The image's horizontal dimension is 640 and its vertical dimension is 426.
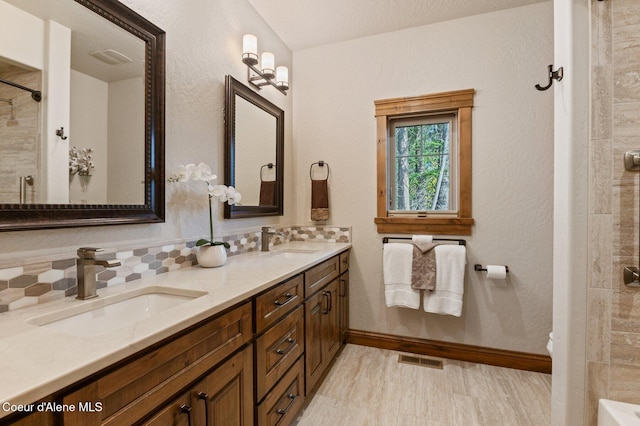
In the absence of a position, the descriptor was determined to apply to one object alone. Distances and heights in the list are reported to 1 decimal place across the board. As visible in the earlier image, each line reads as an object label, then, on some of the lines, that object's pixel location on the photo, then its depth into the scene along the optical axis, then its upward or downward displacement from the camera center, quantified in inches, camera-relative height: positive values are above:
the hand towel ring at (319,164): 102.7 +17.4
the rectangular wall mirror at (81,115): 34.8 +13.9
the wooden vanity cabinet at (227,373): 24.6 -19.2
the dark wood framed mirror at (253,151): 72.0 +17.7
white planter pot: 57.9 -9.0
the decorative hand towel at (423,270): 86.0 -17.4
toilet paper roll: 82.1 -17.0
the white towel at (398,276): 88.7 -19.8
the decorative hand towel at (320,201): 100.4 +4.1
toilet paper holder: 86.0 -16.5
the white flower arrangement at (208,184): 55.4 +6.2
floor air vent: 85.7 -45.5
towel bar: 88.3 -8.5
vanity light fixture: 73.9 +40.7
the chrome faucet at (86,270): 38.2 -7.8
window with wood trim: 88.1 +16.2
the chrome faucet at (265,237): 82.9 -7.1
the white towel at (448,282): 83.9 -20.5
